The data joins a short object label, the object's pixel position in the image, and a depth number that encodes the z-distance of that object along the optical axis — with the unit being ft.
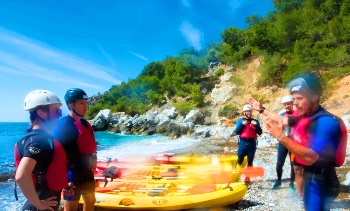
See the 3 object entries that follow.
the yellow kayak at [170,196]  17.51
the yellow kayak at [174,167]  23.36
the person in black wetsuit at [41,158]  7.50
